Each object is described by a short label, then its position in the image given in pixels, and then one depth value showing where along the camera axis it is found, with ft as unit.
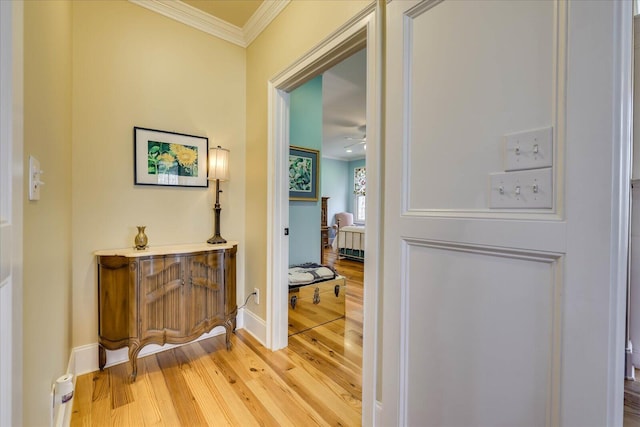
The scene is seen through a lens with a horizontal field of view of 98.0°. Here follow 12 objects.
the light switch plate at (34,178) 2.64
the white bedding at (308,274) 8.89
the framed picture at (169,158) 6.73
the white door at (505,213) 2.29
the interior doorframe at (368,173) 4.42
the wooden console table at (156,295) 5.78
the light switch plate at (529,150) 2.62
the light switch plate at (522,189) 2.64
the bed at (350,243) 19.38
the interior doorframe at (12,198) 1.85
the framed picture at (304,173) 10.32
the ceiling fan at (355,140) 21.22
